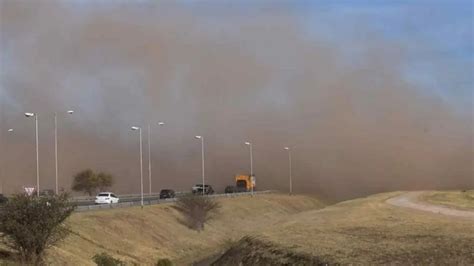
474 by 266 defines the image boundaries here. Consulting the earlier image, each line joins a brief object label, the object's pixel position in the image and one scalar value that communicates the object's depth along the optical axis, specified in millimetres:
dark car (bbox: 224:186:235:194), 140975
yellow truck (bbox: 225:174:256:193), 142250
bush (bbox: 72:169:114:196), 136125
